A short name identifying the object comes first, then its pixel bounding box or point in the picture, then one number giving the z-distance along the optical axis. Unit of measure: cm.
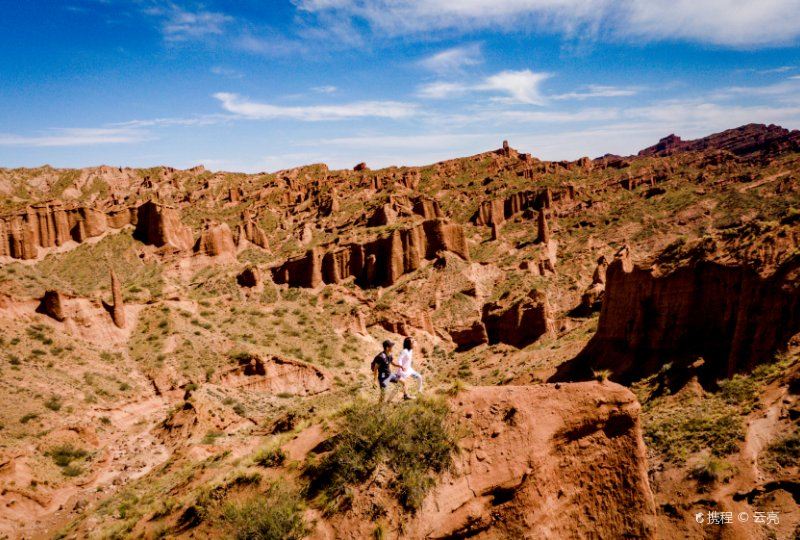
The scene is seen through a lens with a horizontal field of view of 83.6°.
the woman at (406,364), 937
